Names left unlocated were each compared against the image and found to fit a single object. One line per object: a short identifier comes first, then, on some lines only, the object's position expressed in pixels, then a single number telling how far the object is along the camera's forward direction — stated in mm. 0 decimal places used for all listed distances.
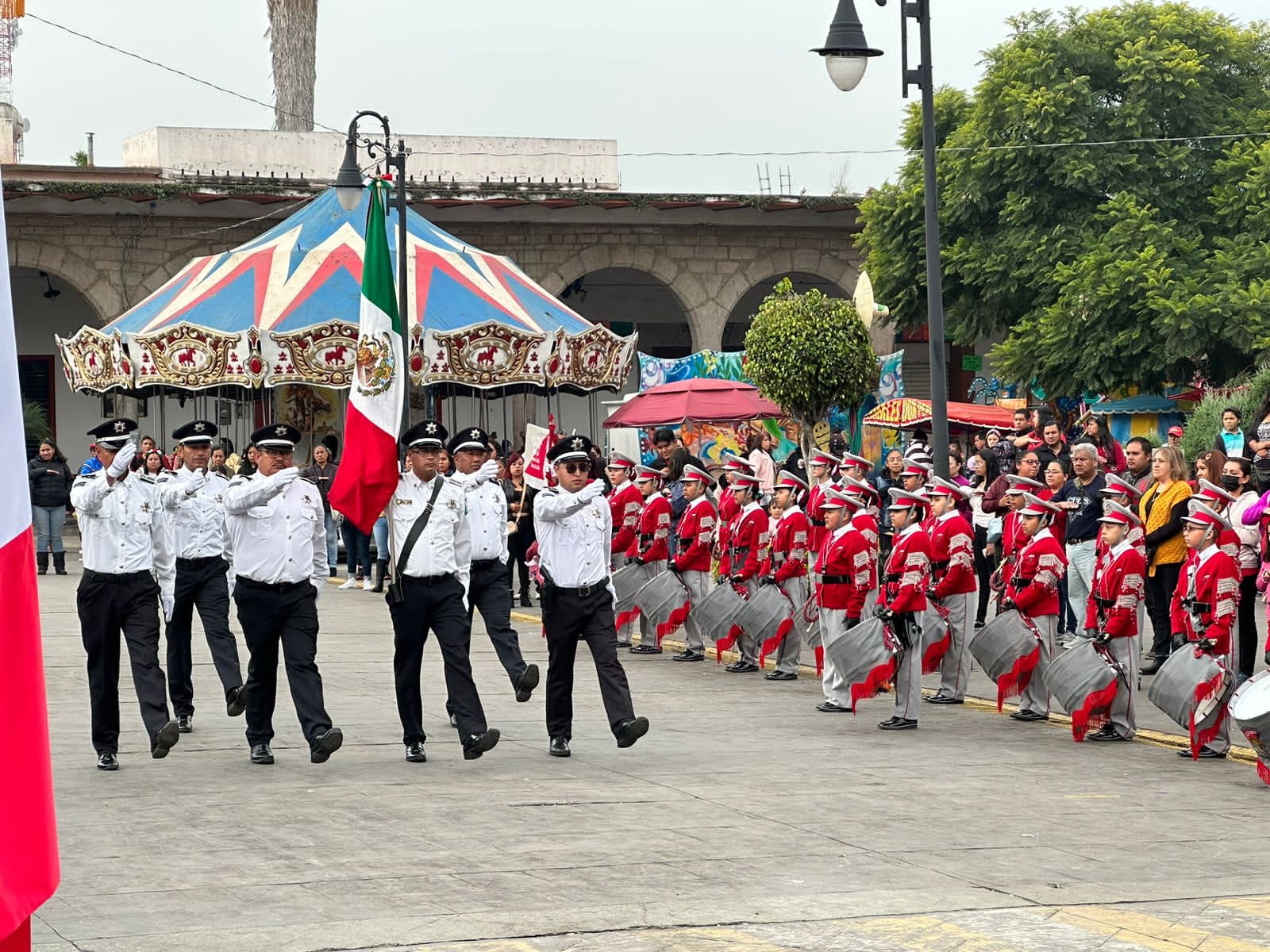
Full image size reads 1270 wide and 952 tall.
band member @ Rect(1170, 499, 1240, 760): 10695
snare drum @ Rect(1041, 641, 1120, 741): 11617
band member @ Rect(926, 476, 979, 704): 12969
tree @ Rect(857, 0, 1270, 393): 28500
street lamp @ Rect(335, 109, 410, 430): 21828
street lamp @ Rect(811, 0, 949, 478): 15258
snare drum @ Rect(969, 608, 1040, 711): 12453
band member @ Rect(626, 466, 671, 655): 16672
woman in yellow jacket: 14312
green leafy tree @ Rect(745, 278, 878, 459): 27031
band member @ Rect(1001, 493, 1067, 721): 12438
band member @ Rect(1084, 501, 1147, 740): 11469
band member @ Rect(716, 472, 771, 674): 15195
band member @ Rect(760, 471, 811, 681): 14836
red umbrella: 25094
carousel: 26047
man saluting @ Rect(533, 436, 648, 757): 11109
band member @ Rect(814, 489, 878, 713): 13141
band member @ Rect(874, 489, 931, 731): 12344
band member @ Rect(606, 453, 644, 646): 17016
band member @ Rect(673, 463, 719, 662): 16234
